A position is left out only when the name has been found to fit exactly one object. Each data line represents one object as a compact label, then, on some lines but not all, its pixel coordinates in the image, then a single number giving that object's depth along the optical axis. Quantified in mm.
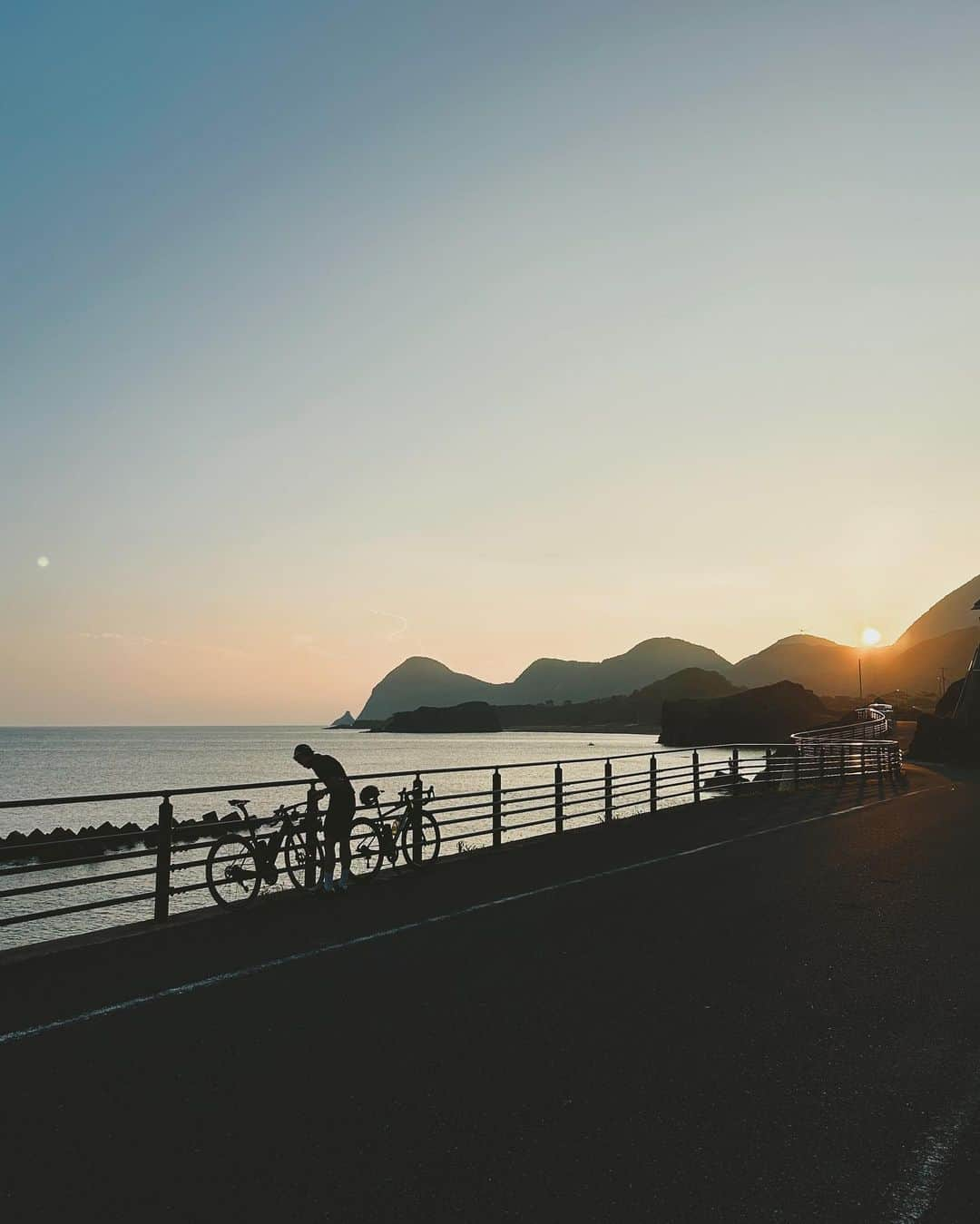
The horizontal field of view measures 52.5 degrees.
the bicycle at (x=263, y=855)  12852
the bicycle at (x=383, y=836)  14602
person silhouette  12977
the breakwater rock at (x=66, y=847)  44875
